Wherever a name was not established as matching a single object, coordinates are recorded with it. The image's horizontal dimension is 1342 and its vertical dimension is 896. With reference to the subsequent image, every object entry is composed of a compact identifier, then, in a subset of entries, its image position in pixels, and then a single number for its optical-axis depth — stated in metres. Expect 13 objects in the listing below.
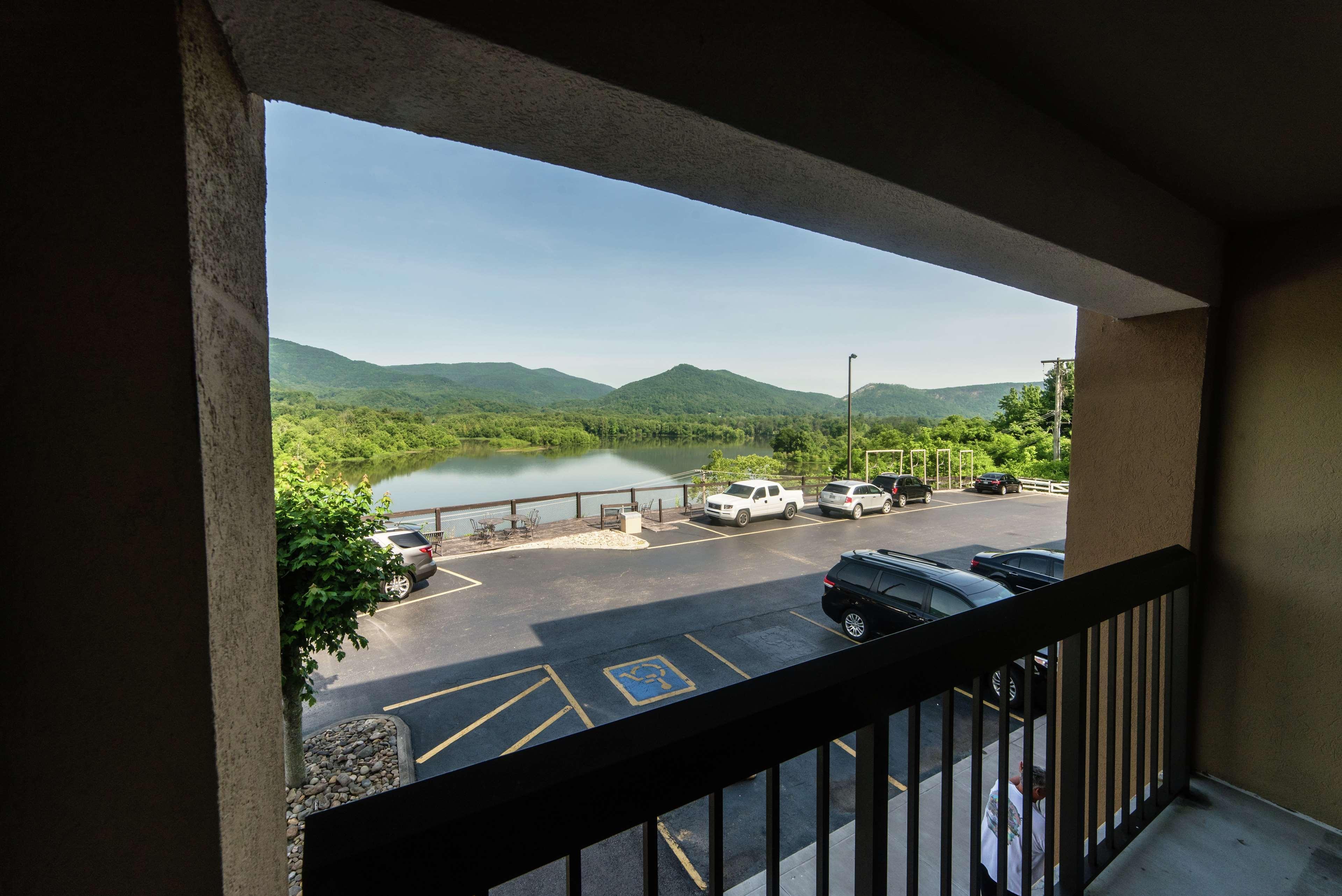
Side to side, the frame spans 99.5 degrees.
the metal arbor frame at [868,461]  20.81
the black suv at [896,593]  6.05
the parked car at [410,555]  8.62
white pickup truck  14.25
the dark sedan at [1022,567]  7.57
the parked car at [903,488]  17.56
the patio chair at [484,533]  12.11
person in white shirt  2.28
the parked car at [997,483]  20.09
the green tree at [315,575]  3.71
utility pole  23.72
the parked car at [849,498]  15.49
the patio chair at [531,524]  12.87
